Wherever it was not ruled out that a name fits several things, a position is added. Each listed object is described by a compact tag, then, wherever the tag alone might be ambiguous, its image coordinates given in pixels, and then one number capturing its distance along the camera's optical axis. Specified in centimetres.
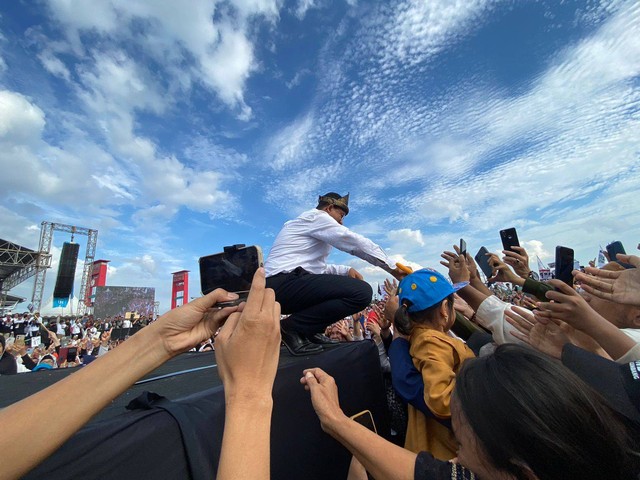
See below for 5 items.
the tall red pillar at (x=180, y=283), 3203
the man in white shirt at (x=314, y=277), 242
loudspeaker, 2589
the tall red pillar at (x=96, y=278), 3125
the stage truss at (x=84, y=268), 2642
